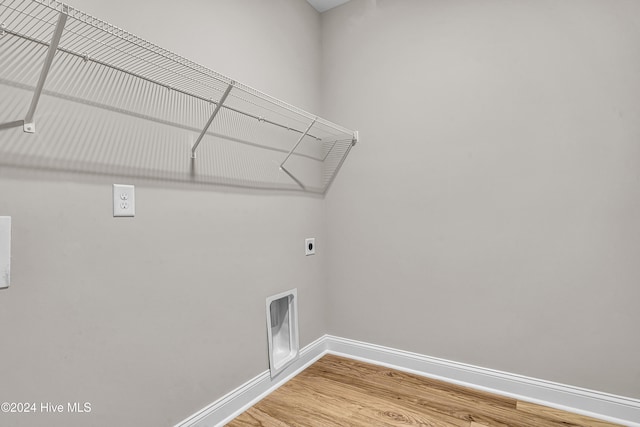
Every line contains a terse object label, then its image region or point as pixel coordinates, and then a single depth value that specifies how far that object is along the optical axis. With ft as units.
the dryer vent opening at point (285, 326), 6.43
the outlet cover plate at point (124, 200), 3.78
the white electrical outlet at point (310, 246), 6.96
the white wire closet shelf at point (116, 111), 3.07
